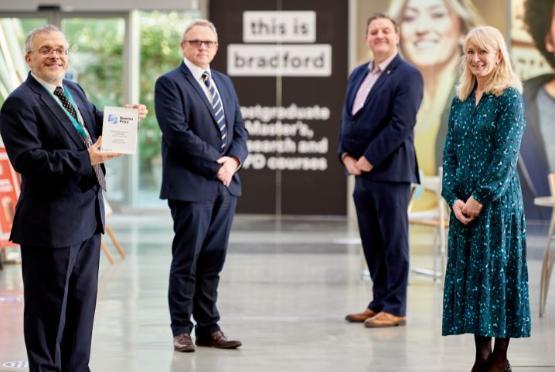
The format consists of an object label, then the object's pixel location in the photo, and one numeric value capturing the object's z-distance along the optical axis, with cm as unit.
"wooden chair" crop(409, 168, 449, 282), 1173
